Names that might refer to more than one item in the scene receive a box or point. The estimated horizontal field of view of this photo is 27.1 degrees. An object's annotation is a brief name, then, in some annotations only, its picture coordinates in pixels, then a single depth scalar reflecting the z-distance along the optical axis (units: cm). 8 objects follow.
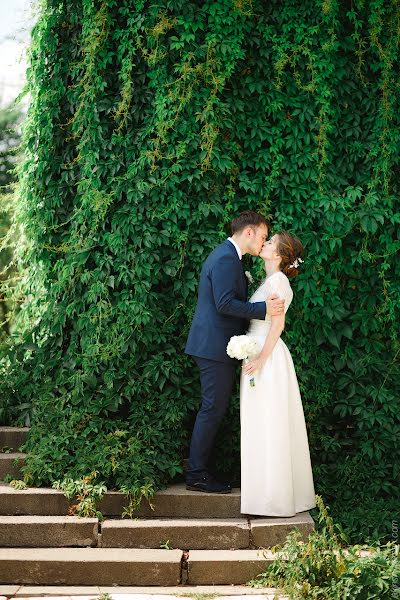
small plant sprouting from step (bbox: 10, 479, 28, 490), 612
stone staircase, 527
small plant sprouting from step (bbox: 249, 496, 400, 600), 466
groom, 604
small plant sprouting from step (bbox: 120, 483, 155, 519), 591
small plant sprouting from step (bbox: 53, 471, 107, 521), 588
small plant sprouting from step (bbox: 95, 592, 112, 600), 483
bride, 587
